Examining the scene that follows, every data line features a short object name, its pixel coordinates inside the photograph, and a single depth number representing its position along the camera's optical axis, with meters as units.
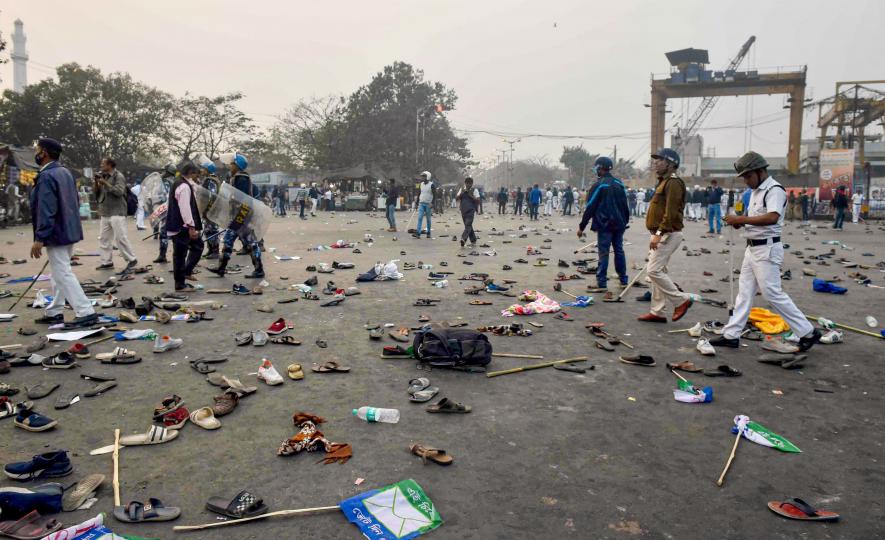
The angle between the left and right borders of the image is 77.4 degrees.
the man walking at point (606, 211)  8.44
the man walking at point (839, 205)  23.11
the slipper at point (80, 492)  2.80
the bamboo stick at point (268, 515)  2.64
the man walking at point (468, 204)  14.34
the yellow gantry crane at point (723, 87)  50.28
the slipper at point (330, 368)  4.93
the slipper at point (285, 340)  5.77
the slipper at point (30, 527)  2.54
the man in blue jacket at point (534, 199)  28.92
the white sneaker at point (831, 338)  5.90
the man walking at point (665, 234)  6.65
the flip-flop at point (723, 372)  4.87
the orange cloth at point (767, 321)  6.29
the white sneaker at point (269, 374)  4.61
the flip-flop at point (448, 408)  4.04
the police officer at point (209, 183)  9.73
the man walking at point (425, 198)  16.36
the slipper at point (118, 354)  5.16
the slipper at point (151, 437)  3.52
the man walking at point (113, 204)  9.70
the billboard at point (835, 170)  30.50
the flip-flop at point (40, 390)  4.26
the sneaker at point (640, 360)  5.13
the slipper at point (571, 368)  4.96
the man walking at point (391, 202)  19.91
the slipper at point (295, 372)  4.75
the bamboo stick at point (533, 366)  4.88
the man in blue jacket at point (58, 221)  6.03
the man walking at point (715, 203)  21.16
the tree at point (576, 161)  105.12
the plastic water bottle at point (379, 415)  3.88
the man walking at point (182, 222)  8.16
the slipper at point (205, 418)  3.77
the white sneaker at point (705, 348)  5.43
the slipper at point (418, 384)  4.46
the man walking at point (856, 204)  27.64
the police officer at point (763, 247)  5.29
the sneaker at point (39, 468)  3.04
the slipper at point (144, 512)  2.68
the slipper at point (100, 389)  4.34
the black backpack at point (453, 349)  4.99
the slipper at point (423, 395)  4.25
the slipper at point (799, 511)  2.74
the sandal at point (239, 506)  2.74
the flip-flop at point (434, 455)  3.26
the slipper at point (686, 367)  4.97
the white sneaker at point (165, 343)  5.45
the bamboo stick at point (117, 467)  2.89
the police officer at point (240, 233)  9.15
